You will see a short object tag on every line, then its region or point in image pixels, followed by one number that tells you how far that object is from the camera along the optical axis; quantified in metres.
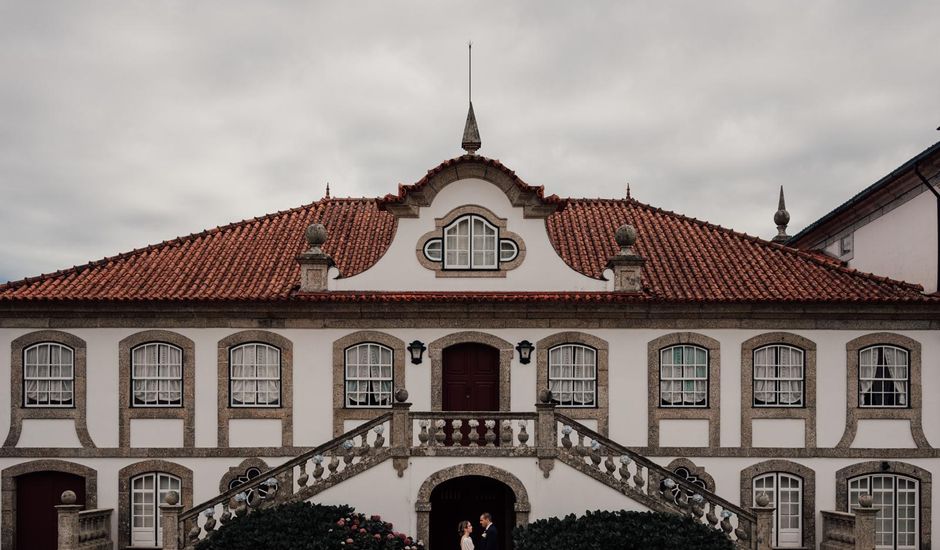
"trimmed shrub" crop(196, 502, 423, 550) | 14.97
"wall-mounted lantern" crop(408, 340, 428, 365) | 18.62
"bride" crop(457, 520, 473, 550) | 14.95
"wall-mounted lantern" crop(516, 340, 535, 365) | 18.61
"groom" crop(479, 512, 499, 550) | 15.23
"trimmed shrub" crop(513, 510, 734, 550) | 14.82
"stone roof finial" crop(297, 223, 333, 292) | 18.55
